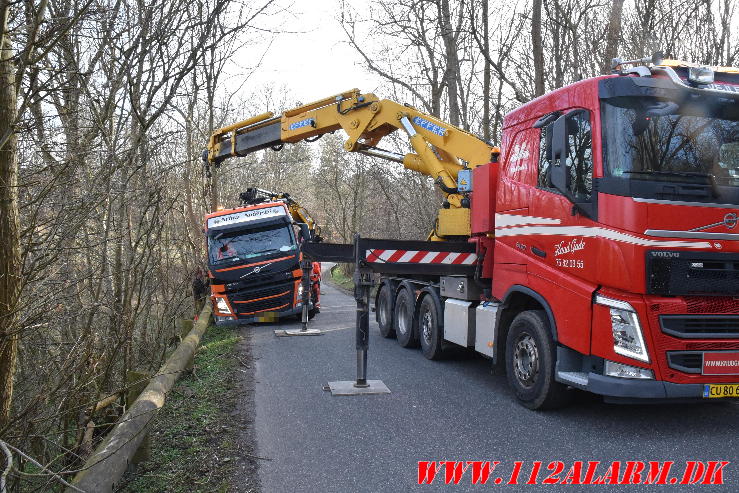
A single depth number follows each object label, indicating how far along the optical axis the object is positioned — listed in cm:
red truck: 497
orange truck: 1320
